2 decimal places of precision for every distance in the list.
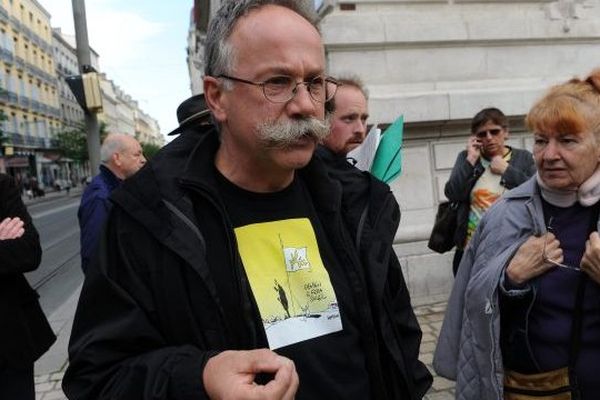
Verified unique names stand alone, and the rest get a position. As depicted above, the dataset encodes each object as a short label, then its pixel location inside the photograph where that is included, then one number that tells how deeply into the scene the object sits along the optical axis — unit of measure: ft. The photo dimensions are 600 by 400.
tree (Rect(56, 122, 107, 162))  164.96
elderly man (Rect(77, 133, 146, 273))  12.16
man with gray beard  4.05
